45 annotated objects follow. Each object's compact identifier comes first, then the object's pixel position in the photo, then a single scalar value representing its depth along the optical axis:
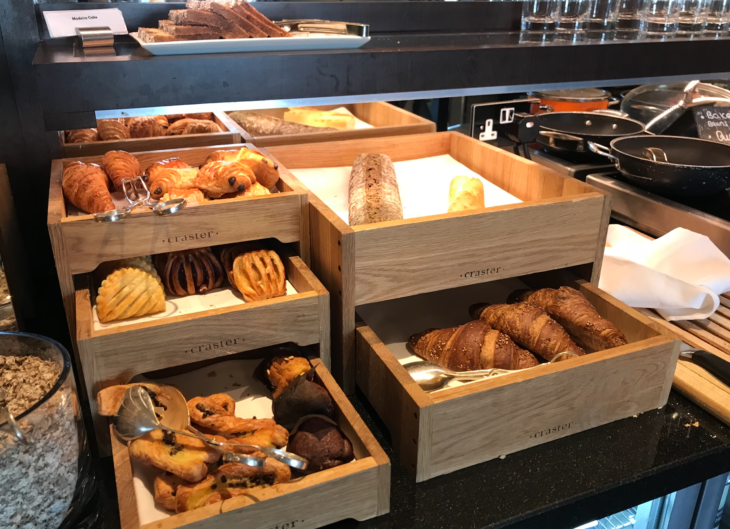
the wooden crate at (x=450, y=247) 1.06
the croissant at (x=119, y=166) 1.16
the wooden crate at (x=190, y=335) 0.93
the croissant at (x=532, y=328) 1.13
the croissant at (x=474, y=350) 1.10
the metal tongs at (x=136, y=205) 0.98
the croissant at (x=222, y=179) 1.11
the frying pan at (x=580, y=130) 1.83
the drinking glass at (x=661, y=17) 1.27
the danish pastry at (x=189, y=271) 1.12
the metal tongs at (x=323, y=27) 0.99
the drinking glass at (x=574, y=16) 1.25
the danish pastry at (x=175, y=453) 0.84
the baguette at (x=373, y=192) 1.18
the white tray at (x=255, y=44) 0.86
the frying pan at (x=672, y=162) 1.52
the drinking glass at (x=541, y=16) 1.26
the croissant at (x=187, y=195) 1.09
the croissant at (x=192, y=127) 1.56
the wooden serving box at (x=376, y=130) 1.53
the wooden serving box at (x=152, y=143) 1.32
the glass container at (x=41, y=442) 0.75
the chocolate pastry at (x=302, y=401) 0.96
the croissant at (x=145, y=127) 1.59
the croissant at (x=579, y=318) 1.13
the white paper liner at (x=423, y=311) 1.26
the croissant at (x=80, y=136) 1.42
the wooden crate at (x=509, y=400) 0.94
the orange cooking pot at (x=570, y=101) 2.47
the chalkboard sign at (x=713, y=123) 1.85
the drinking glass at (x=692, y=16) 1.27
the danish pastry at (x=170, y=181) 1.11
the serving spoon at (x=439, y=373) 1.07
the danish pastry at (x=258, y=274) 1.10
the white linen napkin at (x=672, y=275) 1.34
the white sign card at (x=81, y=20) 1.06
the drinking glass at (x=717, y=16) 1.29
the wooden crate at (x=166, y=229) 0.99
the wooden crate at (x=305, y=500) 0.77
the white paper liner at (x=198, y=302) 1.06
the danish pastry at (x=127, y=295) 1.01
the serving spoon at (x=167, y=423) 0.82
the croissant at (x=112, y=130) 1.46
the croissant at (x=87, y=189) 1.07
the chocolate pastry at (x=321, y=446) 0.88
